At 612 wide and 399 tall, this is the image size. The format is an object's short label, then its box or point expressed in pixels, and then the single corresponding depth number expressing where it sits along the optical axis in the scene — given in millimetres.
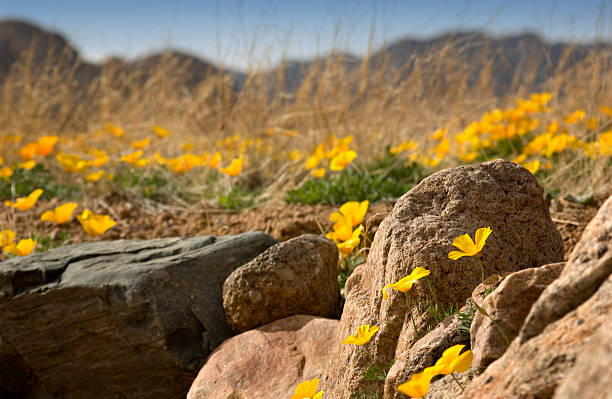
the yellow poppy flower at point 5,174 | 5570
